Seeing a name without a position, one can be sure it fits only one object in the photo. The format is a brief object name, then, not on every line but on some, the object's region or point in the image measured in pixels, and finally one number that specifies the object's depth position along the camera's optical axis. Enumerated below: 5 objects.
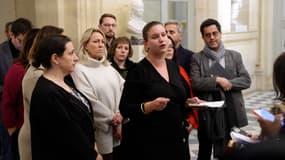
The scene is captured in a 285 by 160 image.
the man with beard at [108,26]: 4.85
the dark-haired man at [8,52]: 4.39
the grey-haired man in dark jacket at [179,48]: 4.39
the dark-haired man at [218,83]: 4.02
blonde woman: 3.46
